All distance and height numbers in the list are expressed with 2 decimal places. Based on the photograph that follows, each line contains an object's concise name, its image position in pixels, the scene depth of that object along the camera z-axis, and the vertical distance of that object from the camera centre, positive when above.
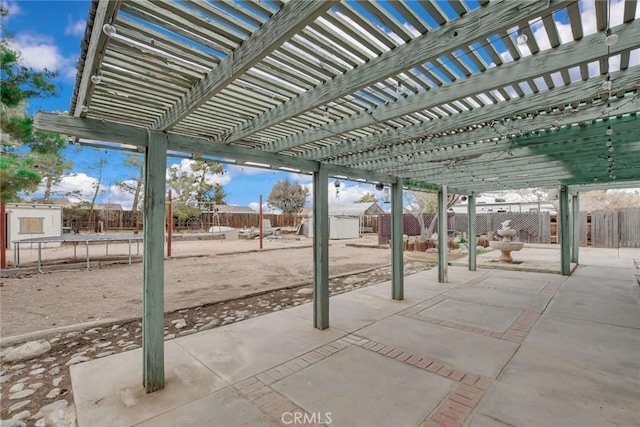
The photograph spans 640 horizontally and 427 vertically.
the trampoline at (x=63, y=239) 7.61 -0.56
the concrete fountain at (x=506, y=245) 8.83 -0.83
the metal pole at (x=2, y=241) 7.70 -0.58
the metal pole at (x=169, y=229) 10.70 -0.39
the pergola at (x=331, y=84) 1.44 +0.91
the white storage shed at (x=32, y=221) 12.13 -0.09
